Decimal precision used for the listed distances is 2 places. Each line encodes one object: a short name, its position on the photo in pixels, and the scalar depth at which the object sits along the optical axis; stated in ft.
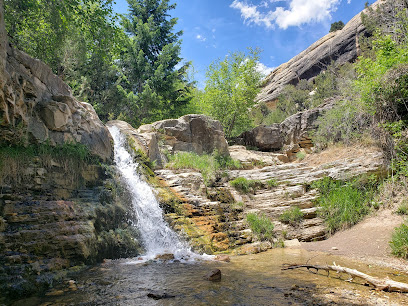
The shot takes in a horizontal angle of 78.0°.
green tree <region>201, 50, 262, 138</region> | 63.57
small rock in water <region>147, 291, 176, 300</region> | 12.43
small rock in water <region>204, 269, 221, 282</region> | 15.49
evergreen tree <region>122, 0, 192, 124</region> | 65.16
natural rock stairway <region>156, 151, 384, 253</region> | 28.94
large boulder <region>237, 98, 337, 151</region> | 57.21
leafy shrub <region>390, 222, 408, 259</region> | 19.60
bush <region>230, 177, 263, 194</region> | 37.76
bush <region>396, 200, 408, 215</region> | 26.99
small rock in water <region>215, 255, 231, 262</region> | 22.07
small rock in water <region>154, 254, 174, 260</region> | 21.63
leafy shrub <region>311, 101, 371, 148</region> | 40.47
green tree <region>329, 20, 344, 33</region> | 137.89
